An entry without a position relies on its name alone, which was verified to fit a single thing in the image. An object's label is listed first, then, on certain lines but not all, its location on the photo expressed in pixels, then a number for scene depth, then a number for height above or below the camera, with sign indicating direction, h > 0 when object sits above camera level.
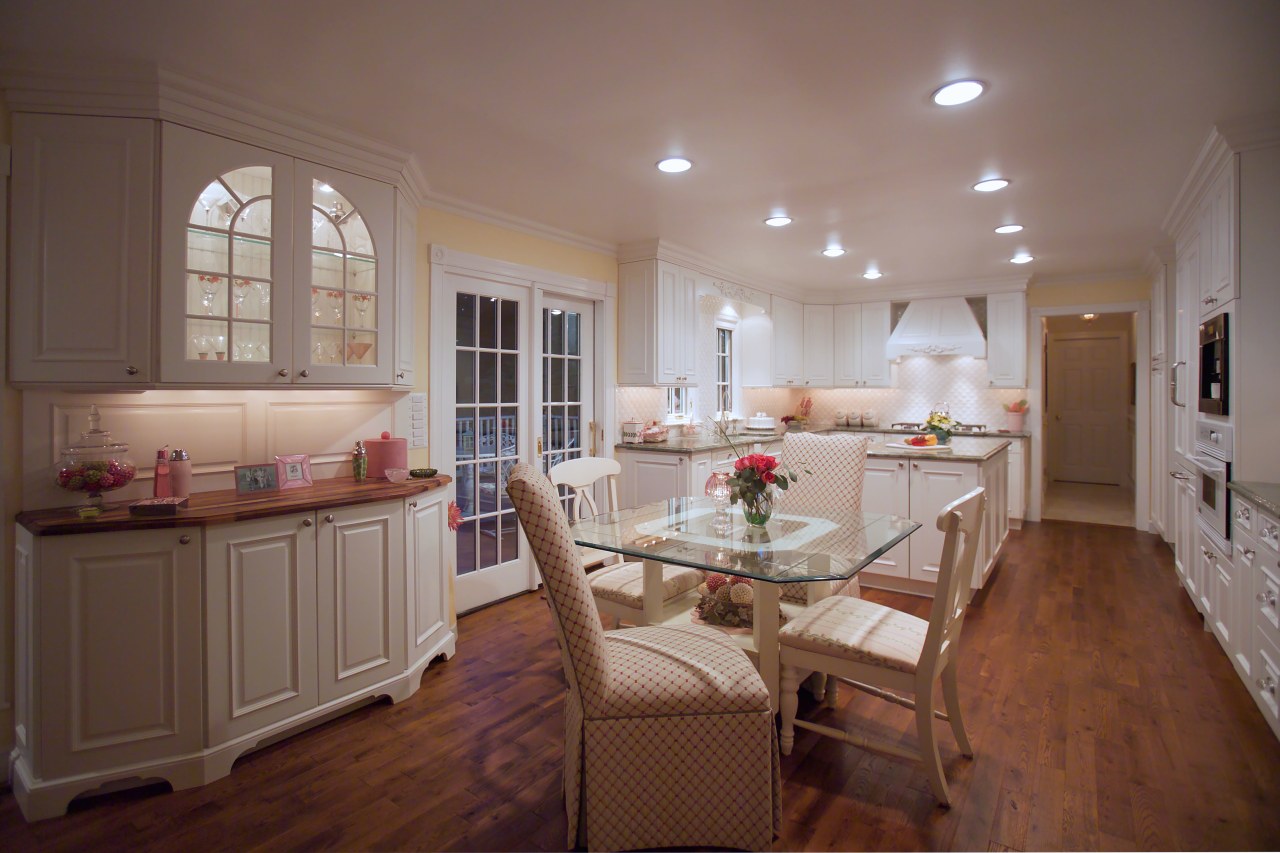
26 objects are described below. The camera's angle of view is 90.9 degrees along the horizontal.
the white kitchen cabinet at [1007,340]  6.30 +0.84
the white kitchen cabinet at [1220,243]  2.85 +0.88
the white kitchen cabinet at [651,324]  4.73 +0.76
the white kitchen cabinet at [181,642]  2.04 -0.78
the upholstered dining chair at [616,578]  2.72 -0.71
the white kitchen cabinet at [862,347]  7.11 +0.88
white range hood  6.46 +0.97
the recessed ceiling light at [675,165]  3.12 +1.30
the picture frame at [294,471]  2.71 -0.22
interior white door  9.01 +0.24
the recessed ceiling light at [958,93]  2.35 +1.27
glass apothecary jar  2.17 -0.16
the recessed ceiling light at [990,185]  3.45 +1.32
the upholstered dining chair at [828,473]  3.31 -0.27
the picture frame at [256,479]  2.57 -0.24
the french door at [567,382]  4.35 +0.29
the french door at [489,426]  3.81 -0.02
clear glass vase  2.54 -0.34
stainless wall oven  2.93 -0.24
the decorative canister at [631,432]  4.89 -0.07
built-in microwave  2.98 +0.29
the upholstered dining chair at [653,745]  1.75 -0.91
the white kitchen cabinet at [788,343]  6.73 +0.89
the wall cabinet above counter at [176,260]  2.16 +0.61
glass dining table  2.12 -0.46
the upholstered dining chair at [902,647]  1.99 -0.75
